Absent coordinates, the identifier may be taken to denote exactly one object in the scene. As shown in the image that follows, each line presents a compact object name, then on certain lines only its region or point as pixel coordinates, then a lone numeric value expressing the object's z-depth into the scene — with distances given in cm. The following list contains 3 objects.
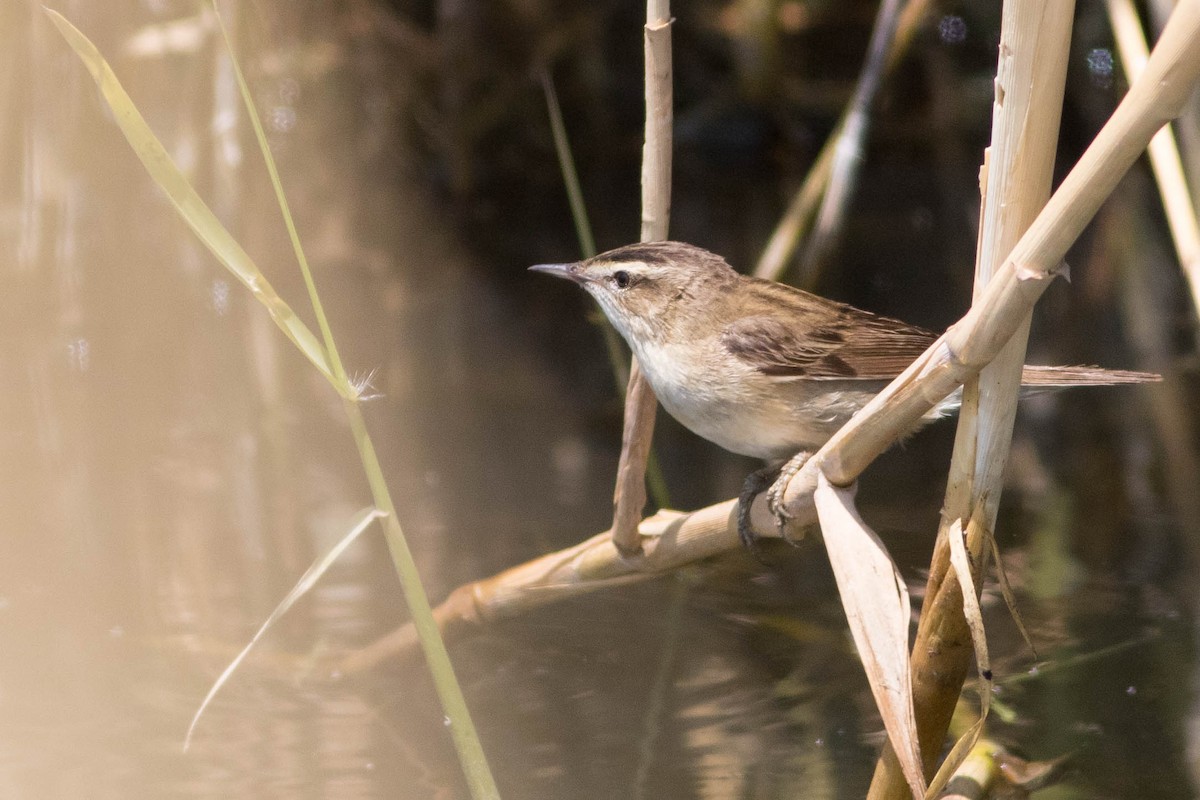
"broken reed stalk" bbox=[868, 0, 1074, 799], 336
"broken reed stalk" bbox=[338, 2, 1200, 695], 288
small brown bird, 520
